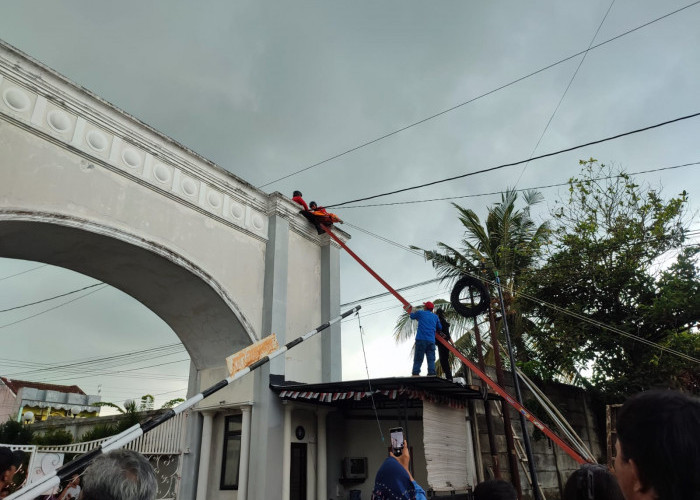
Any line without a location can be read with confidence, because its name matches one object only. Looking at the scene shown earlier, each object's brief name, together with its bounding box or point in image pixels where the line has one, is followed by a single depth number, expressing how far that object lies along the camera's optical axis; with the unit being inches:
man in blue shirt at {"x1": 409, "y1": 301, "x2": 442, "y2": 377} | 353.4
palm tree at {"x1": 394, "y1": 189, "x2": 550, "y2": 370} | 577.6
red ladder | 295.7
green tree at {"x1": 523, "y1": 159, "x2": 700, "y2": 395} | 464.1
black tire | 351.3
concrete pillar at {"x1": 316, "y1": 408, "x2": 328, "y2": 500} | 369.7
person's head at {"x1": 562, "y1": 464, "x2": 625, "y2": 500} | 84.7
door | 358.6
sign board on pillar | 239.6
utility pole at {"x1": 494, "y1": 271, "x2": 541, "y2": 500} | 289.4
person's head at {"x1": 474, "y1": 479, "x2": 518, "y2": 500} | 102.6
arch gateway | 275.7
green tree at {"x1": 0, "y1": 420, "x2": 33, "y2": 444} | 460.8
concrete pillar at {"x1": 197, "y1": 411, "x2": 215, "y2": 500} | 361.1
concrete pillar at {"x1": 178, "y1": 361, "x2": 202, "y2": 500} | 361.7
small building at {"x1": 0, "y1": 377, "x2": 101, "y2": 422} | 1176.8
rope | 312.0
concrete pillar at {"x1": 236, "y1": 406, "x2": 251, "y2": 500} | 338.0
